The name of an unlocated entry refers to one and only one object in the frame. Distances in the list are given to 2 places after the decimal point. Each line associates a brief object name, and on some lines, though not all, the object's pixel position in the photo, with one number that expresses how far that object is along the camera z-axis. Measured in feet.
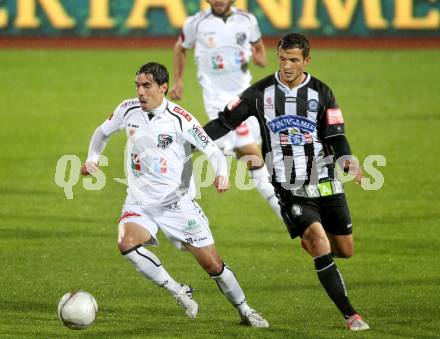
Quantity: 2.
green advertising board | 196.24
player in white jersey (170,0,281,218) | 99.35
